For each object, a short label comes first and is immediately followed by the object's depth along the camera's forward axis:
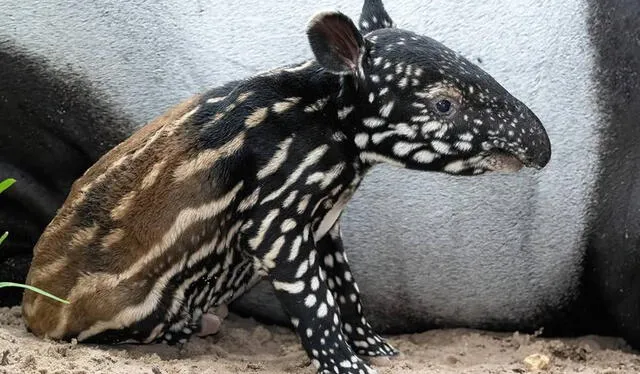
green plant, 3.67
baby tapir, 3.75
